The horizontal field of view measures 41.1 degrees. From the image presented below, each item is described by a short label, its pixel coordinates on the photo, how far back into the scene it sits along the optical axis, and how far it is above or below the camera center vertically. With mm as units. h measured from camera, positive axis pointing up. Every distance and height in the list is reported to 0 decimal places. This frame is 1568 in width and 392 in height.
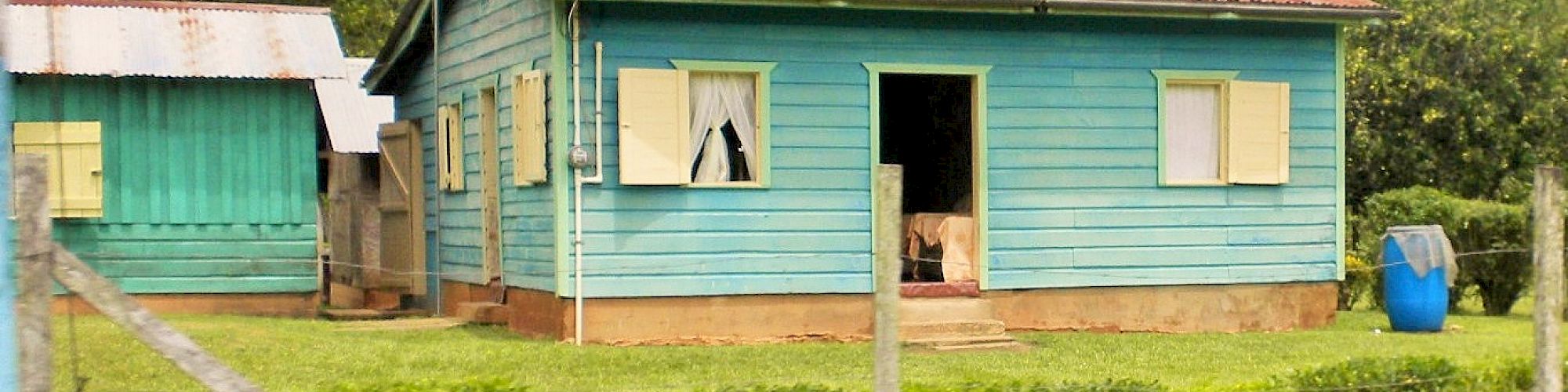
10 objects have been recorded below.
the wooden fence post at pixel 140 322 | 8453 -652
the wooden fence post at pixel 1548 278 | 11727 -694
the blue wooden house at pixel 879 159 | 16547 -20
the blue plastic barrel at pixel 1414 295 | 18250 -1224
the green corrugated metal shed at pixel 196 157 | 19703 +44
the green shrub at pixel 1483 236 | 21609 -839
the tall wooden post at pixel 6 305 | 8211 -563
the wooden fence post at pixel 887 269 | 8789 -470
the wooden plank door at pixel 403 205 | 21328 -457
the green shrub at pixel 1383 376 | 12008 -1281
